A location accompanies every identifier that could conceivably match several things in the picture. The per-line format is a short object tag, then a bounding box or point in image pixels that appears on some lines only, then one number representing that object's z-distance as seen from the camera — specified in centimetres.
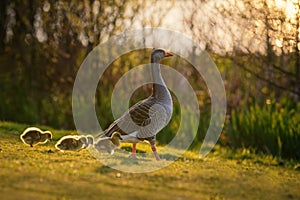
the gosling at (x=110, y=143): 1587
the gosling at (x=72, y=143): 1642
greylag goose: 1575
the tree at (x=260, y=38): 2102
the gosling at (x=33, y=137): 1701
